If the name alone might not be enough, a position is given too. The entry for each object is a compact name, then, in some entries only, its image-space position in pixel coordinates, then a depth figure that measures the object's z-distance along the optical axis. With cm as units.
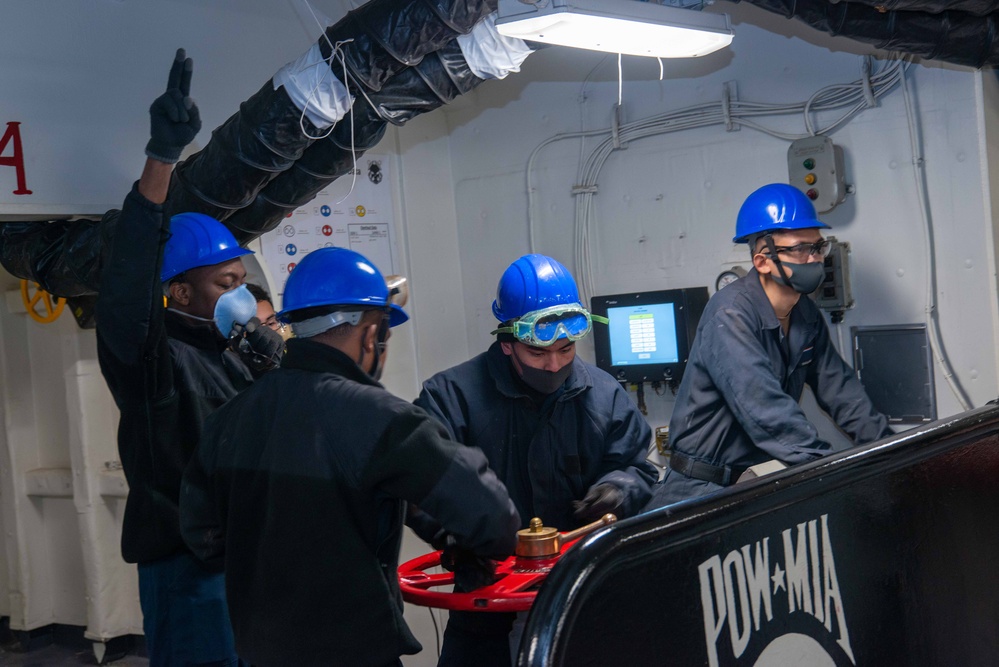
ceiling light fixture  252
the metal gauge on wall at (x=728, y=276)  434
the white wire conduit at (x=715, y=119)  393
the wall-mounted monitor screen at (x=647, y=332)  444
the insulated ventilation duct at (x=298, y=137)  288
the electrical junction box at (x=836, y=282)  397
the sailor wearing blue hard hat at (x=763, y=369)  306
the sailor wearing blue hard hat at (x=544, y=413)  247
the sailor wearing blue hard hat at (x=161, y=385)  225
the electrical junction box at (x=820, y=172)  396
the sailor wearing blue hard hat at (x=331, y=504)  176
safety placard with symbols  429
